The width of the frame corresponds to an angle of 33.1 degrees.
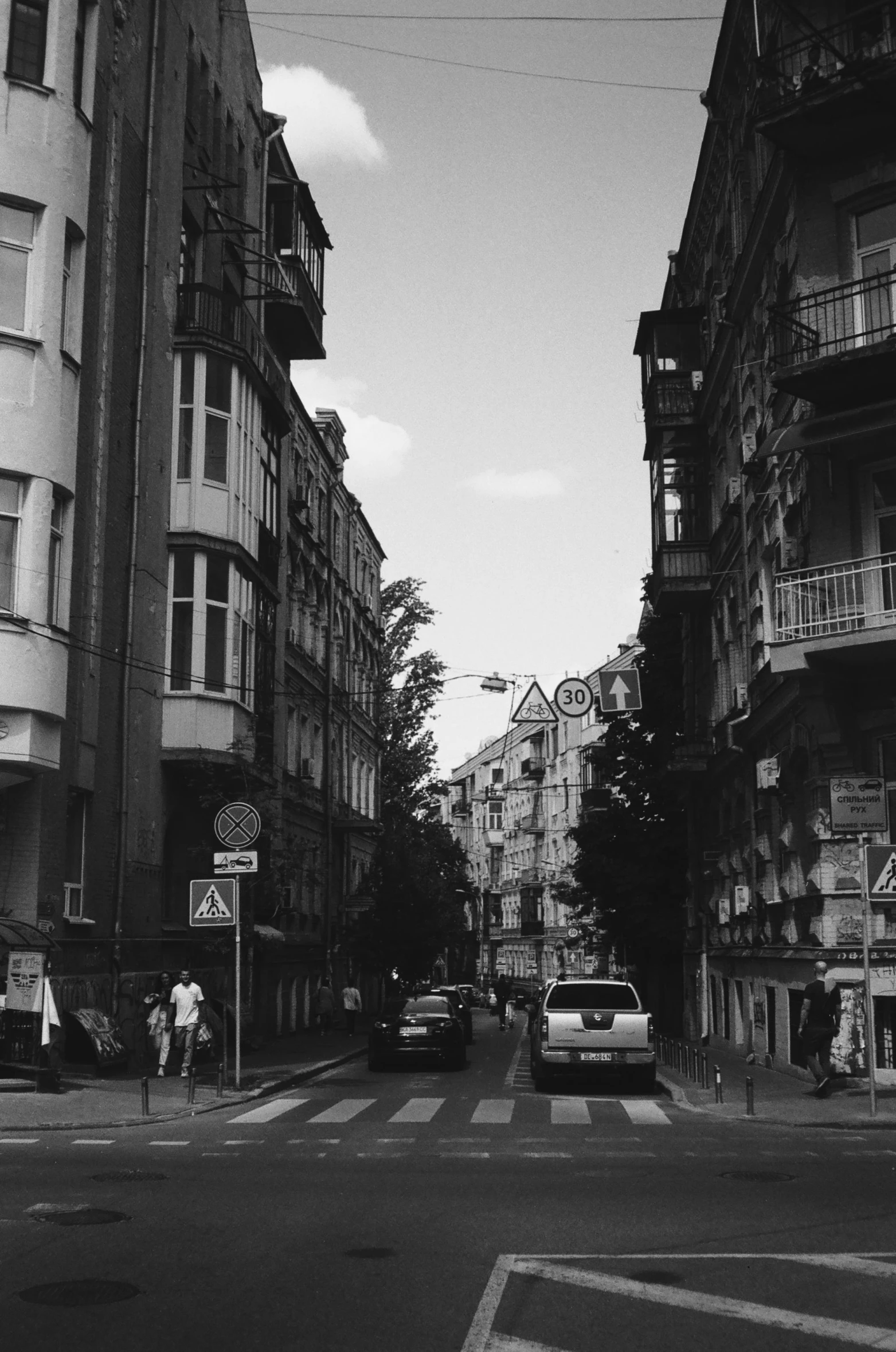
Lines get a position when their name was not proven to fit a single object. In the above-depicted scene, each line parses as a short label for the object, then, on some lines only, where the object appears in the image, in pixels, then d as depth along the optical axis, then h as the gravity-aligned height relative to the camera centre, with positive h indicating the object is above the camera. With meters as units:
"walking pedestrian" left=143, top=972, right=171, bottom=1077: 22.56 -0.74
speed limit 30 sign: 26.45 +4.75
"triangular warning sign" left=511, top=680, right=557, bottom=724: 29.16 +5.01
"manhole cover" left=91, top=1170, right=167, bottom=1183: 11.71 -1.59
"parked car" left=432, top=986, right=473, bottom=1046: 30.73 -0.76
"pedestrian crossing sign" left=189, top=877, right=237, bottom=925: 20.48 +0.92
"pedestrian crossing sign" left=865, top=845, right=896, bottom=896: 17.69 +1.14
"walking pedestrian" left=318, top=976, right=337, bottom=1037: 37.94 -0.90
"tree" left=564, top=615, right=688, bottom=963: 40.91 +3.72
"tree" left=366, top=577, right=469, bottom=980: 48.03 +5.08
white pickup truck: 21.94 -1.06
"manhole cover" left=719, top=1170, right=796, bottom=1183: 11.88 -1.63
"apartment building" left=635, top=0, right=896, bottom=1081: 20.91 +7.34
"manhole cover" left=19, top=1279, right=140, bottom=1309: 7.53 -1.61
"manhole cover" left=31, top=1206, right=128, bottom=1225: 9.68 -1.58
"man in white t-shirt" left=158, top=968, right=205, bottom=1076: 21.78 -0.52
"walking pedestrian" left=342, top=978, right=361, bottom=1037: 37.38 -0.82
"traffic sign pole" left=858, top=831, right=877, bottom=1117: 17.30 -0.48
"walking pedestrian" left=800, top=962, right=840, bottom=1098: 19.48 -0.75
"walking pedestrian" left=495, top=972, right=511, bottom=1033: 47.09 -0.84
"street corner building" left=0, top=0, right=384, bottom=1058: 21.73 +8.30
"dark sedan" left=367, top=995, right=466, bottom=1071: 26.62 -1.19
